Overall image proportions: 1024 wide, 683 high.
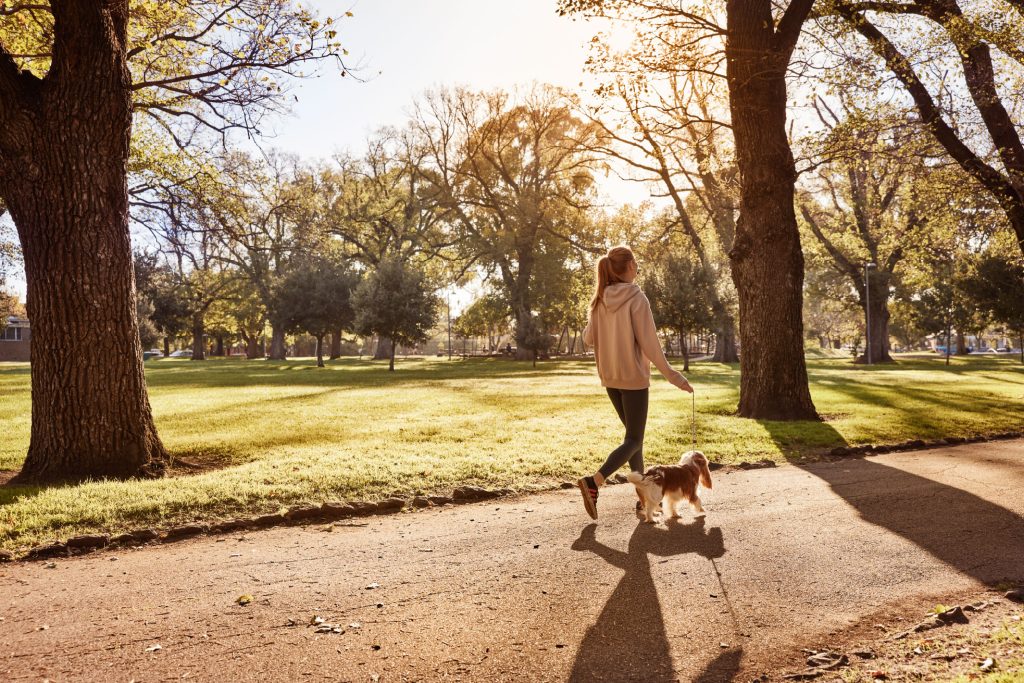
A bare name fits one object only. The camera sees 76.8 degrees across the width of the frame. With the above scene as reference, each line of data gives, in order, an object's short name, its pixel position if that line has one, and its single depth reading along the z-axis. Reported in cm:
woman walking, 538
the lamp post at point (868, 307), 3826
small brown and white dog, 522
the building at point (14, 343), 7006
